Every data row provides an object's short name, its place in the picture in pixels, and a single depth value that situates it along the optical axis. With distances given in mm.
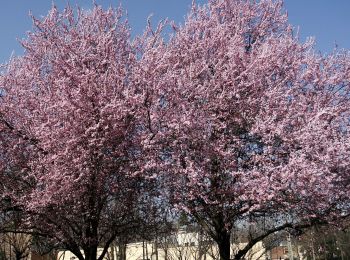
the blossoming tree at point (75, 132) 9789
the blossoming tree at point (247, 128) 10227
